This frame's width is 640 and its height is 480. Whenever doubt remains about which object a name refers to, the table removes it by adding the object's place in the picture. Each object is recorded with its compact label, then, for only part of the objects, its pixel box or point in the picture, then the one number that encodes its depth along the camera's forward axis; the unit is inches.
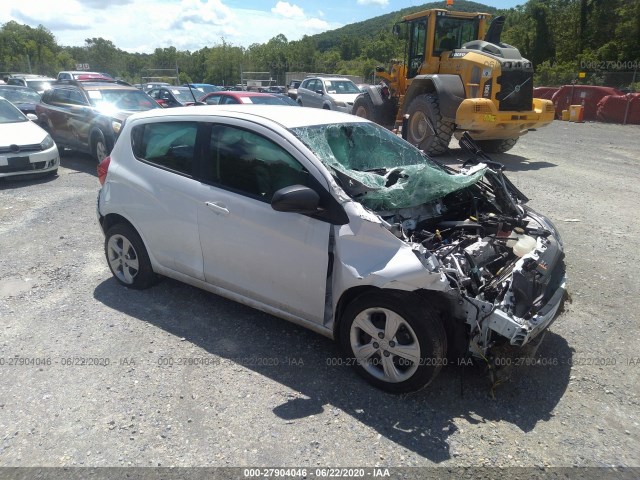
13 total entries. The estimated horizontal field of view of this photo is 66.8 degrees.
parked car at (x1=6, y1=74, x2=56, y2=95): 803.8
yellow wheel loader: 398.6
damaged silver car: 116.3
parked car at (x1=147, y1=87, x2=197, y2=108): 617.1
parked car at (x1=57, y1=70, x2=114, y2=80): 802.2
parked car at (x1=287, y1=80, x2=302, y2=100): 747.6
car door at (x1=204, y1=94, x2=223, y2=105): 523.1
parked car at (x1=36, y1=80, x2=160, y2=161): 379.6
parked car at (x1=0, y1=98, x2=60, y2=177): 335.9
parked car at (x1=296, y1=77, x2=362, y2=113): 654.5
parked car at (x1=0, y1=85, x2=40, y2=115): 586.6
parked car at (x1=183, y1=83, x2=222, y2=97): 1041.3
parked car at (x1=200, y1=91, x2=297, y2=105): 458.9
